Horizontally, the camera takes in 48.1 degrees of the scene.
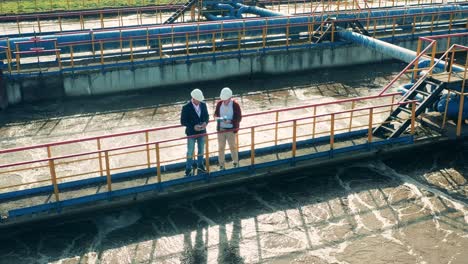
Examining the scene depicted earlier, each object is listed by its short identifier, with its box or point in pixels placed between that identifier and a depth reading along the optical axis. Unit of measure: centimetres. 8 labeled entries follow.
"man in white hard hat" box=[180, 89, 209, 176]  886
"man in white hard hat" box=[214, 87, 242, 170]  903
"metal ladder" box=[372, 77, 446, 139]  1103
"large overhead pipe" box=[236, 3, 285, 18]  2099
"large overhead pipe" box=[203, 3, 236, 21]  2139
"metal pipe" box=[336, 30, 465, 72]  1245
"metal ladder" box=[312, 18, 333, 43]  1802
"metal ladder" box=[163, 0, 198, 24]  2131
